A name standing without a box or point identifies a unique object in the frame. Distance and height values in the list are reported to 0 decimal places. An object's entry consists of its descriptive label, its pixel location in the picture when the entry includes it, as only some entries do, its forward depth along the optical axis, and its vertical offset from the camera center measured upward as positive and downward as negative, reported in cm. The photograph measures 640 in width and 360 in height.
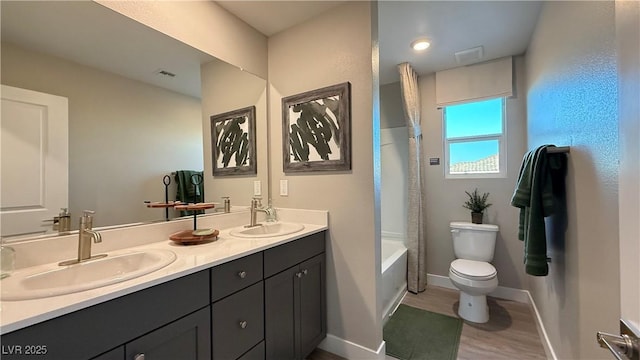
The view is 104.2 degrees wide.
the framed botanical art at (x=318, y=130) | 173 +37
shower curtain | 270 -24
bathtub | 223 -95
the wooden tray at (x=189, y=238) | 135 -31
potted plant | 262 -29
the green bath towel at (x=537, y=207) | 138 -17
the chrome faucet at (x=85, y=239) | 104 -24
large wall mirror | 105 +45
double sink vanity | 71 -42
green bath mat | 178 -125
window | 269 +42
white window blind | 254 +102
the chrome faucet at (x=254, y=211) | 191 -24
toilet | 209 -81
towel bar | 130 +14
